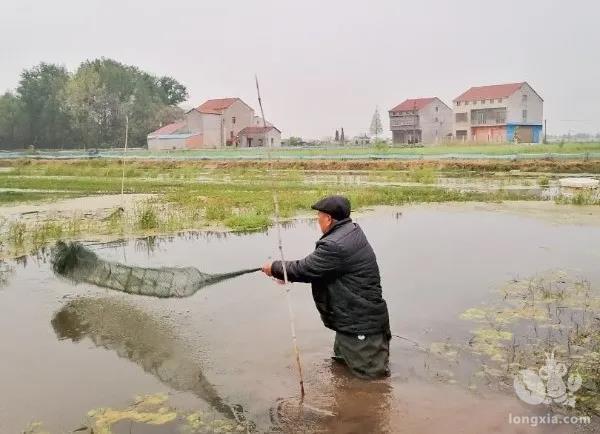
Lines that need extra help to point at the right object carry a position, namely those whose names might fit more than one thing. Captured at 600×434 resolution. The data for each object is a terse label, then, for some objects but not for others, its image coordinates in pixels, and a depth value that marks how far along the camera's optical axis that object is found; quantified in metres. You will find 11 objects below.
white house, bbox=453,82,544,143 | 50.88
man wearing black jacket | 3.96
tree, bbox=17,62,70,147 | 62.25
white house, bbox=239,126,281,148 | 55.53
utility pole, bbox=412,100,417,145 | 55.69
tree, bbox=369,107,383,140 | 75.69
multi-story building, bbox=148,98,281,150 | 54.09
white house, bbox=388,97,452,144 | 56.31
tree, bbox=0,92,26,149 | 63.22
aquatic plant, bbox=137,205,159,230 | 11.23
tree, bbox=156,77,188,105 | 80.81
